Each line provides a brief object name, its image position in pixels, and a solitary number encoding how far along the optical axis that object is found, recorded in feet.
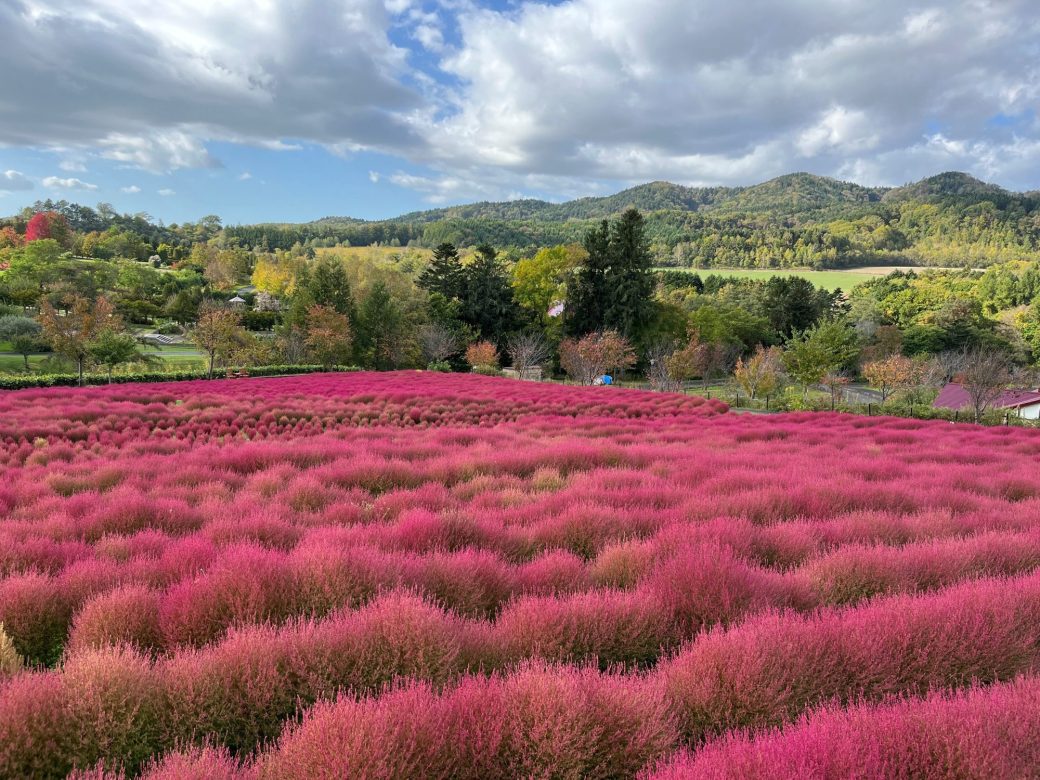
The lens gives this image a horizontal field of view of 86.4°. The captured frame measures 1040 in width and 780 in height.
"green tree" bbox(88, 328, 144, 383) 96.31
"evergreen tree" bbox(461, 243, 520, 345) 192.34
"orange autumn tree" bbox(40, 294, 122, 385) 96.17
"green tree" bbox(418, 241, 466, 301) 196.54
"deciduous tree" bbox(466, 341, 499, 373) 161.95
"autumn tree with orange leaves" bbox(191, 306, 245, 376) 113.80
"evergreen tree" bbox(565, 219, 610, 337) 188.55
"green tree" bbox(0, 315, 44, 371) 136.05
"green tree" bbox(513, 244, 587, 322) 195.62
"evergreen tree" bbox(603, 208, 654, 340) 183.93
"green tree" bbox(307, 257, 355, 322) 165.27
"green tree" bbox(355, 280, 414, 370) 165.48
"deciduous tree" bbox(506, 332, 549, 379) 164.55
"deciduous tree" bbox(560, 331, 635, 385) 152.25
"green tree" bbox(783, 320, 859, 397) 117.80
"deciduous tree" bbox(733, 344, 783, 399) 114.83
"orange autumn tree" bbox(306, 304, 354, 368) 144.97
